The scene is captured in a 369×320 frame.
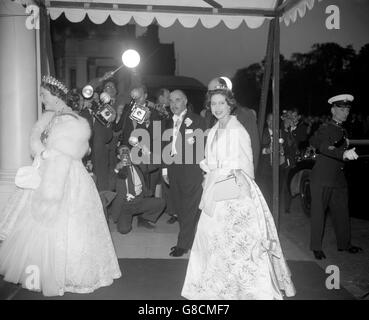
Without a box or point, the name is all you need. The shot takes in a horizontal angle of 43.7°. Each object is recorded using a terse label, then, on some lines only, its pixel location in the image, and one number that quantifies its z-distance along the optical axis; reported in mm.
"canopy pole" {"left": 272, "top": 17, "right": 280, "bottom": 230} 5730
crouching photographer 6711
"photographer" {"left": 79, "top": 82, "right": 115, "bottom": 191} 6883
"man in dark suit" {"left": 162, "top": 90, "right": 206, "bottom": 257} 5574
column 6172
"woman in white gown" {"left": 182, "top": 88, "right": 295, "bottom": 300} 3779
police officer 5586
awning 6020
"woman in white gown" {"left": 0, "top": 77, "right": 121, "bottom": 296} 4016
